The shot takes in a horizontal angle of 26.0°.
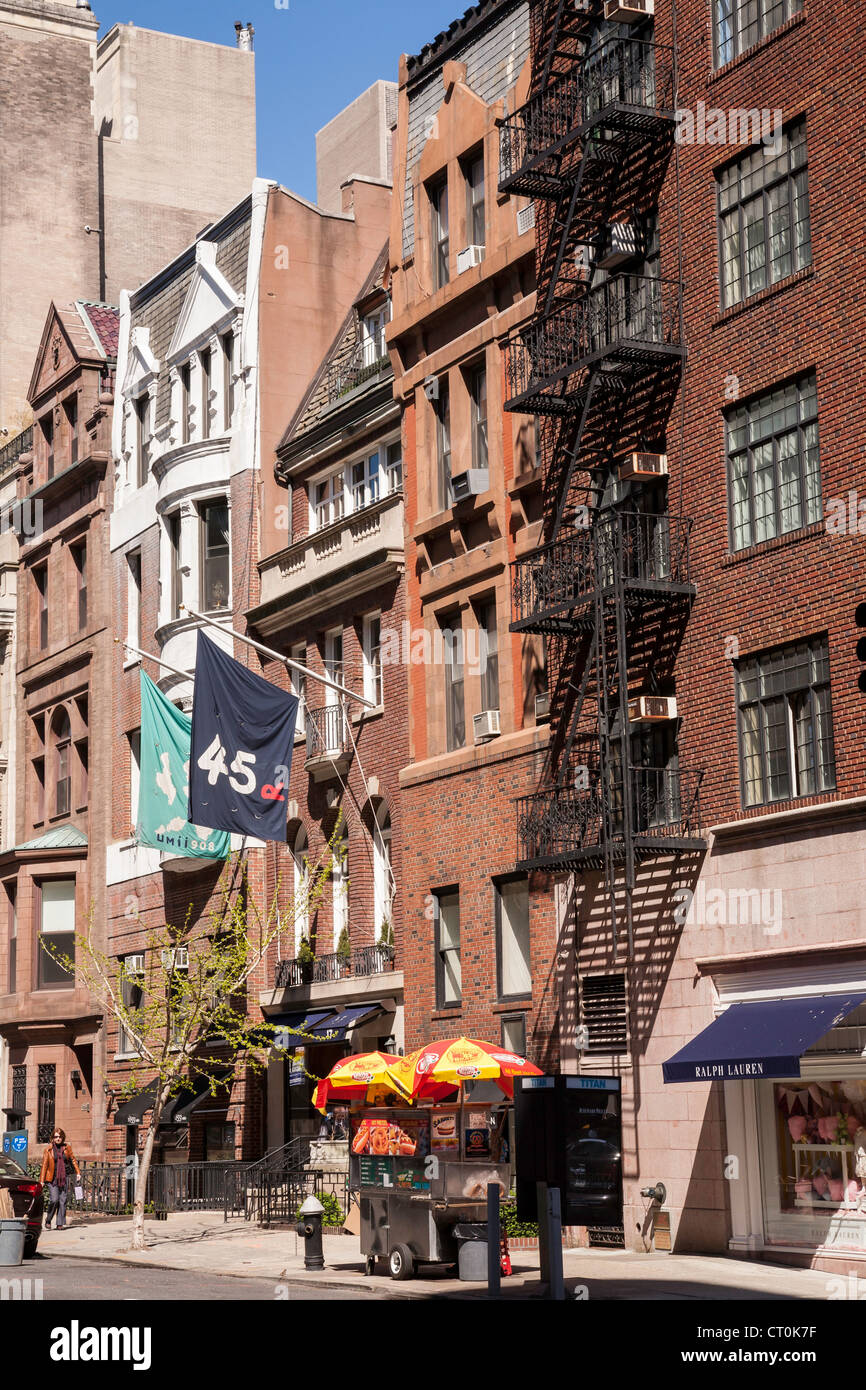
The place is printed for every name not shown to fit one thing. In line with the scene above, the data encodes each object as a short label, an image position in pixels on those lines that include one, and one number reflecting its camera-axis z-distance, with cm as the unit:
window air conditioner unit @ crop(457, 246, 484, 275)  3391
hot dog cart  2323
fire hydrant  2458
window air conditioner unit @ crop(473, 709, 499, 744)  3203
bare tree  3325
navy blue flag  3366
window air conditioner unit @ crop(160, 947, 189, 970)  3828
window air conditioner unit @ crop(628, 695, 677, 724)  2698
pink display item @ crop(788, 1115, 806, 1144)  2488
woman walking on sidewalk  3706
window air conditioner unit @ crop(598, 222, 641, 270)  2927
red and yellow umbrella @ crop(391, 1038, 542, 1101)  2538
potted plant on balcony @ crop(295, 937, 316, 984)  3766
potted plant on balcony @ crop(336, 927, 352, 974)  3638
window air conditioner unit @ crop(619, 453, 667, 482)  2772
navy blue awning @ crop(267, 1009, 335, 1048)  3578
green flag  3825
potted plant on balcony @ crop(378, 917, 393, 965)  3509
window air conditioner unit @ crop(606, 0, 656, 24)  2902
